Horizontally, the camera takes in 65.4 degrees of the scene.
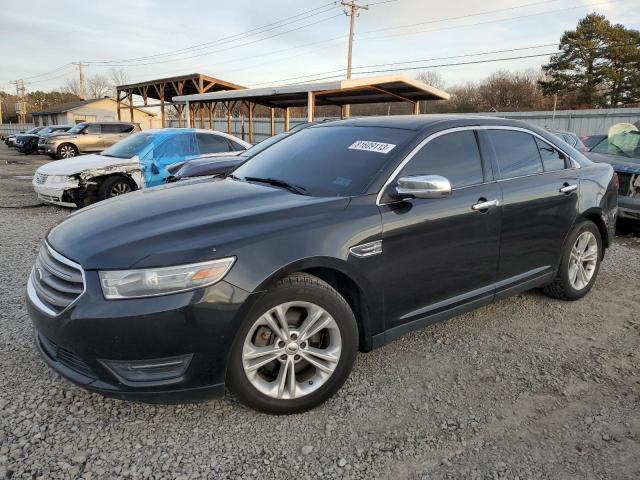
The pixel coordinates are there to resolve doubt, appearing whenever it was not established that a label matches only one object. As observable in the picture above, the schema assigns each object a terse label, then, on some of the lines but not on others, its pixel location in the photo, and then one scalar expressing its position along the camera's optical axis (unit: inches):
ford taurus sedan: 94.6
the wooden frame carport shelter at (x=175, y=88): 1059.7
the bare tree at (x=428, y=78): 2293.3
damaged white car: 342.0
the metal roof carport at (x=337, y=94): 648.4
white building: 2098.9
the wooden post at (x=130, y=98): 1357.2
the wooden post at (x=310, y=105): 694.9
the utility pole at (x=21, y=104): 3161.9
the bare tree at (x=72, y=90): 3811.5
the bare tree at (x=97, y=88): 3757.4
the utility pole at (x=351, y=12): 1410.2
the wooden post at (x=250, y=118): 1013.5
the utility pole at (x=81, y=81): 2882.4
